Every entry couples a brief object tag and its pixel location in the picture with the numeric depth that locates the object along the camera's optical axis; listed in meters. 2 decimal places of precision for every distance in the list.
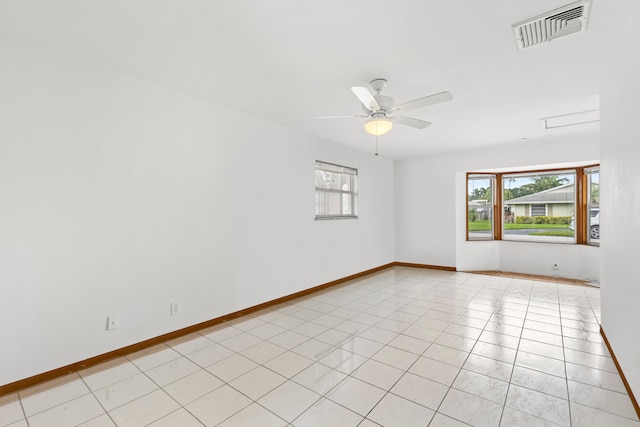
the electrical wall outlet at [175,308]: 3.07
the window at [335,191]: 5.03
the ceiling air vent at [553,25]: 1.86
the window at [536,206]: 5.66
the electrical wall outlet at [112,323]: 2.63
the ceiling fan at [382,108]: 2.55
